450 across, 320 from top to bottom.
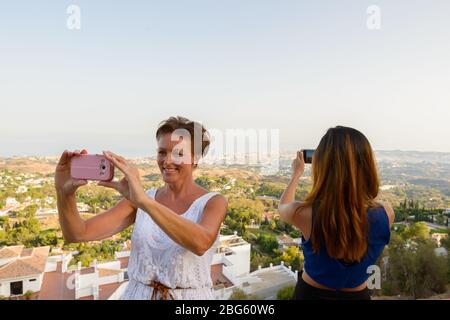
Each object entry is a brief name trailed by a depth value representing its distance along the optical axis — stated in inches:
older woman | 30.9
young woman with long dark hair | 31.1
